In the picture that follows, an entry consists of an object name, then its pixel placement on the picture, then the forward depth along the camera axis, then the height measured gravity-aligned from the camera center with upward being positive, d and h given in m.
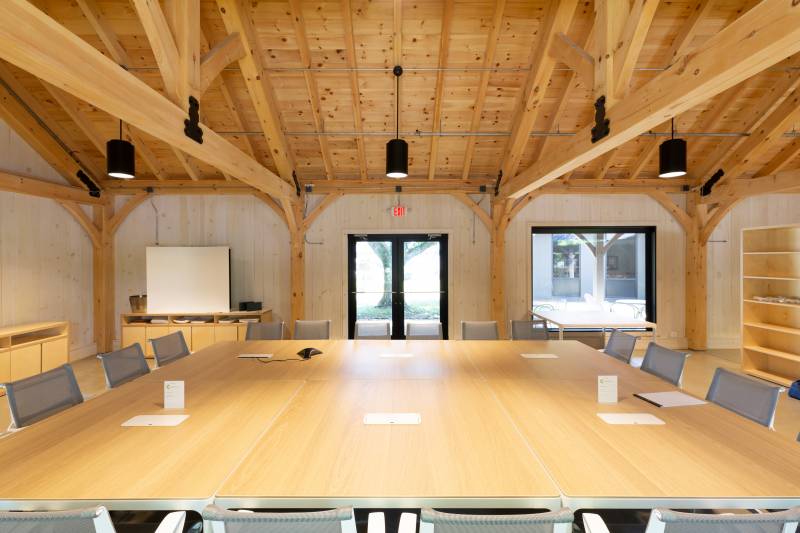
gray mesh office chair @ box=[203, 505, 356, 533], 1.28 -0.77
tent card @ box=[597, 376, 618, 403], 2.55 -0.75
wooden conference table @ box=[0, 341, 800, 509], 1.54 -0.82
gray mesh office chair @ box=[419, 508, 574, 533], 1.25 -0.76
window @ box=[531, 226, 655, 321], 7.86 -0.01
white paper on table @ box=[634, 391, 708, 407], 2.53 -0.81
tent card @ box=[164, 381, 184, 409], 2.51 -0.74
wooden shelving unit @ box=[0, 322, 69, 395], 5.16 -1.00
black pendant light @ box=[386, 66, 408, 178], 4.37 +1.19
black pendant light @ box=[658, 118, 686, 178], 4.58 +1.22
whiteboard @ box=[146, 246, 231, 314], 7.13 -0.14
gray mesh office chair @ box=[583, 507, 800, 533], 1.24 -0.77
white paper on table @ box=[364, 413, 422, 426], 2.23 -0.81
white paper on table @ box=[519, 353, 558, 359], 3.81 -0.79
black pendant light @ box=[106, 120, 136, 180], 4.53 +1.25
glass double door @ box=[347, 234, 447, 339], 7.69 -0.09
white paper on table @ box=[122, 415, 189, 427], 2.24 -0.81
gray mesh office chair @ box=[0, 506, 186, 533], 1.30 -0.79
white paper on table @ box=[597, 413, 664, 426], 2.24 -0.82
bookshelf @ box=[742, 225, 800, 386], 5.58 -0.55
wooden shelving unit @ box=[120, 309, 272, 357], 6.84 -0.95
